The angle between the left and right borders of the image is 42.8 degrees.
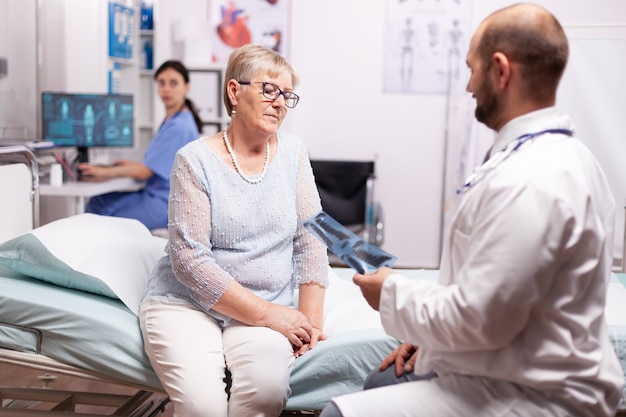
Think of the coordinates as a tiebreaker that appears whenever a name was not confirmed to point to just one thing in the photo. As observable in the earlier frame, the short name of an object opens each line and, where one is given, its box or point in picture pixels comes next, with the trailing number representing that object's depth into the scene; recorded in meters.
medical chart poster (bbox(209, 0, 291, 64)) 5.65
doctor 1.20
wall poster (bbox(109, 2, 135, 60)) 5.03
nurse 4.12
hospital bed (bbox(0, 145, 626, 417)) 1.95
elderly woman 1.84
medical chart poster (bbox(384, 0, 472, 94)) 5.53
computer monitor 4.34
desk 3.83
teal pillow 2.15
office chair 5.25
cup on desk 3.91
